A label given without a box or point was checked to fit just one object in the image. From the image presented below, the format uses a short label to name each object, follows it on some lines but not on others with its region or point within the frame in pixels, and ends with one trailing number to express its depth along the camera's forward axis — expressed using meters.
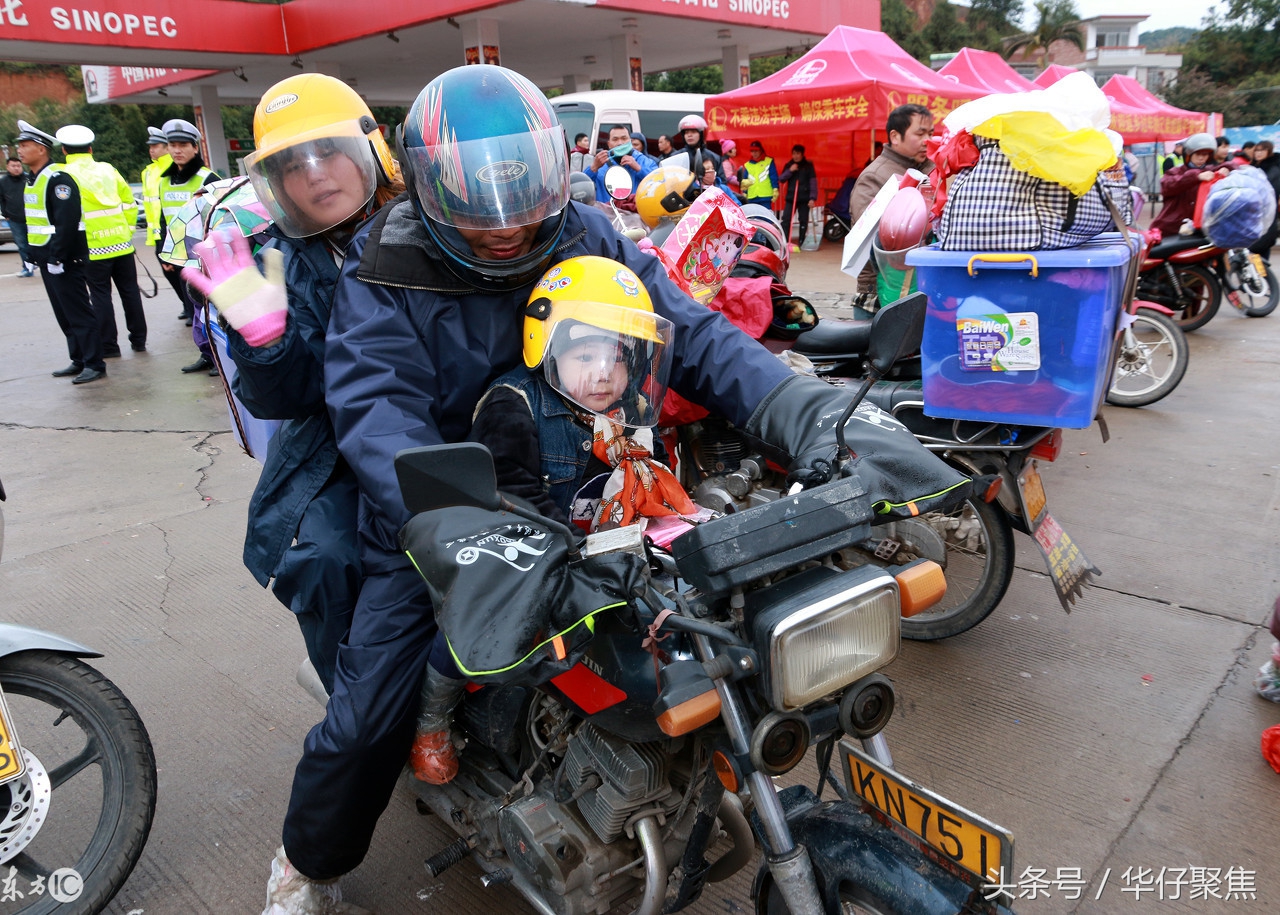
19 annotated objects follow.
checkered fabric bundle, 2.97
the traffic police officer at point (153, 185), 9.73
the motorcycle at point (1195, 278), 7.54
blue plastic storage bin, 2.89
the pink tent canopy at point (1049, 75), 15.52
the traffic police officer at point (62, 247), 7.61
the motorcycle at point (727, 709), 1.35
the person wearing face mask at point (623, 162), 8.49
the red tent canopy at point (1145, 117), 17.23
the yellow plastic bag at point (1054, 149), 2.86
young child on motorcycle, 1.70
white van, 15.08
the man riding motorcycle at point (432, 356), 1.74
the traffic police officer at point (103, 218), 7.86
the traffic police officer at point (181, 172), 7.86
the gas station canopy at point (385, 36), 16.47
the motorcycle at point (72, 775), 2.09
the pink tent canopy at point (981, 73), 14.18
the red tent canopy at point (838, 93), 12.12
